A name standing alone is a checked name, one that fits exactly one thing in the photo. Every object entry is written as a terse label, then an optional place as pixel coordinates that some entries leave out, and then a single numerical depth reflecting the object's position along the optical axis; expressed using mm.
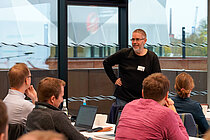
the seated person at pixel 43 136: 1579
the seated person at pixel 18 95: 4666
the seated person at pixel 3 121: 2150
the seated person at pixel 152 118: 3844
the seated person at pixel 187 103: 5805
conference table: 4944
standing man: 6933
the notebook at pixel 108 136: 4924
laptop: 5466
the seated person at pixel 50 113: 4001
